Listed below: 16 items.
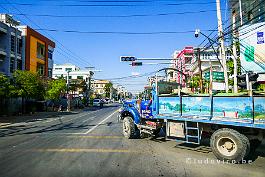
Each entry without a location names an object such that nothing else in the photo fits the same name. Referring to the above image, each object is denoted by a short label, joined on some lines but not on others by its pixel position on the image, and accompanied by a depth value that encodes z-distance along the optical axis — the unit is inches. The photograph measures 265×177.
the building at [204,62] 2026.1
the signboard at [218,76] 841.7
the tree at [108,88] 5496.1
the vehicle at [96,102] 2837.8
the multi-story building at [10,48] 1371.8
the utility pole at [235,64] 666.6
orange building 1614.2
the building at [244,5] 1273.4
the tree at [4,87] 1065.5
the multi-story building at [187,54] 2551.7
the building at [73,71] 4157.7
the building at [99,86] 6159.5
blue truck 338.0
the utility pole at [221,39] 657.0
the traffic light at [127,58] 1111.0
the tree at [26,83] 1266.0
